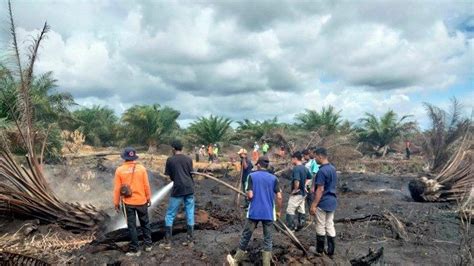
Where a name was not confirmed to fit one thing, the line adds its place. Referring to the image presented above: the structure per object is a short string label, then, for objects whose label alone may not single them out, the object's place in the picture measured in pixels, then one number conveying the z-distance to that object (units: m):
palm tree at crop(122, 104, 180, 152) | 31.11
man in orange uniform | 6.66
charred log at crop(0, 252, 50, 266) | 4.70
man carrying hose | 7.15
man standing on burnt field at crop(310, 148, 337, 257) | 6.85
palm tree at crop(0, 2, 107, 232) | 7.74
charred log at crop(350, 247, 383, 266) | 6.48
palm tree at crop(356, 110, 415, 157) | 34.06
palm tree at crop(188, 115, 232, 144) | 33.72
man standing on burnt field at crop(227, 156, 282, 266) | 6.28
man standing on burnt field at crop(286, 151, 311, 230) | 8.52
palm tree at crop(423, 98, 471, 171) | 15.38
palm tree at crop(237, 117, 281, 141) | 33.76
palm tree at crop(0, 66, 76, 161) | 14.28
